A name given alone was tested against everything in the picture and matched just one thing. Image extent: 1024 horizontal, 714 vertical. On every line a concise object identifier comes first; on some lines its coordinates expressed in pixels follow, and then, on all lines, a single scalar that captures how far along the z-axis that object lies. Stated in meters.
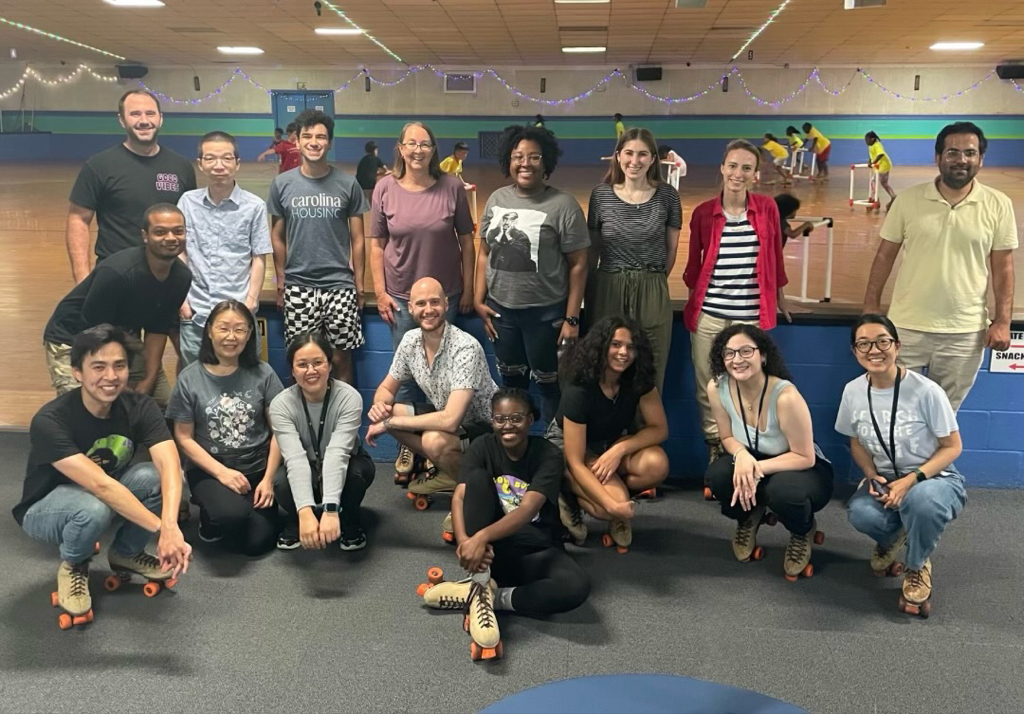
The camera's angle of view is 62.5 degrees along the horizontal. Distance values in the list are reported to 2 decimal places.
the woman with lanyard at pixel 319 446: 2.96
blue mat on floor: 1.34
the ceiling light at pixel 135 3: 13.02
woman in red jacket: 3.21
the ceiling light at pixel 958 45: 17.25
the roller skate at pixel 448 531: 3.20
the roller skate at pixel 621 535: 3.13
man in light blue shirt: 3.35
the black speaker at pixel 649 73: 20.61
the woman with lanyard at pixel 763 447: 2.87
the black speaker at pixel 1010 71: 20.16
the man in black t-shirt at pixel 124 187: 3.32
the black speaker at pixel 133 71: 21.78
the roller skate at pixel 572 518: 3.15
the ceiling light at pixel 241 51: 18.62
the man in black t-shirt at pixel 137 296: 3.03
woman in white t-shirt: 2.70
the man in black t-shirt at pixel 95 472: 2.56
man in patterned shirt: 3.15
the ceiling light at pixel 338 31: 15.31
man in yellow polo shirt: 3.08
